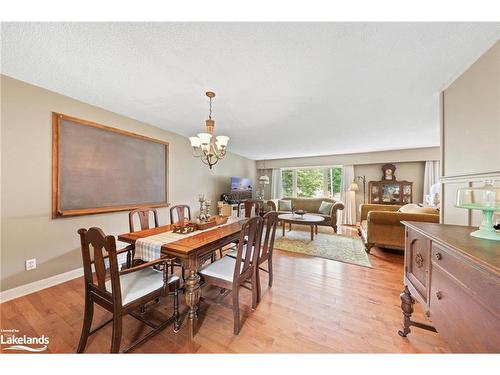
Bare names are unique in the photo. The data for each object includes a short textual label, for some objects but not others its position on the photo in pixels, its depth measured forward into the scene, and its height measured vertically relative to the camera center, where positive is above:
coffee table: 3.96 -0.76
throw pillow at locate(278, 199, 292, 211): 5.78 -0.61
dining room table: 1.34 -0.51
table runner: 1.41 -0.49
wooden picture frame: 2.04 +0.18
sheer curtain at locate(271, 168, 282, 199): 6.73 +0.13
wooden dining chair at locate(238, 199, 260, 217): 2.99 -0.41
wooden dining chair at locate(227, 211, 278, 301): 1.79 -0.63
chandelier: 2.03 +0.54
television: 5.16 +0.06
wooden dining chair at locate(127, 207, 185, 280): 2.11 -0.39
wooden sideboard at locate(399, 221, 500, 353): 0.65 -0.44
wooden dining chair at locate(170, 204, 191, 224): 2.59 -0.38
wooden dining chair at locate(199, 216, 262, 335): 1.41 -0.78
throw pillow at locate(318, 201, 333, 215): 5.14 -0.62
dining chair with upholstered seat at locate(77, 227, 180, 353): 1.08 -0.75
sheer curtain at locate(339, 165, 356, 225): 5.56 -0.36
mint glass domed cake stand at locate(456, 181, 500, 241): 0.97 -0.09
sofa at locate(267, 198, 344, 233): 5.50 -0.56
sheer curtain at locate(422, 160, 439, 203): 4.76 +0.38
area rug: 2.98 -1.18
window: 6.06 +0.17
